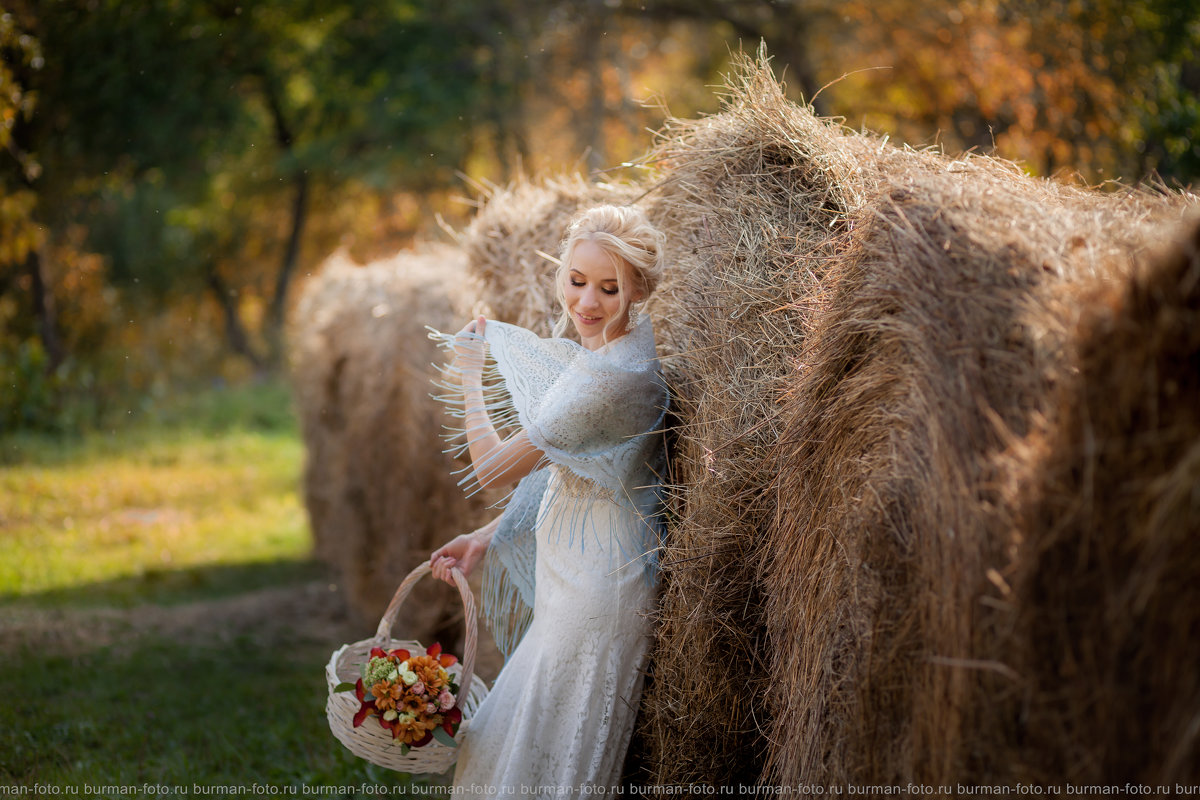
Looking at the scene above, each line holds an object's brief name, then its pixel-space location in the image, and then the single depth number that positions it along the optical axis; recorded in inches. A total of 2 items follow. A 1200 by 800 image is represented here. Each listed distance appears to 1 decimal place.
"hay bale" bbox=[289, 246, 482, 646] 222.5
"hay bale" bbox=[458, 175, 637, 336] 183.8
